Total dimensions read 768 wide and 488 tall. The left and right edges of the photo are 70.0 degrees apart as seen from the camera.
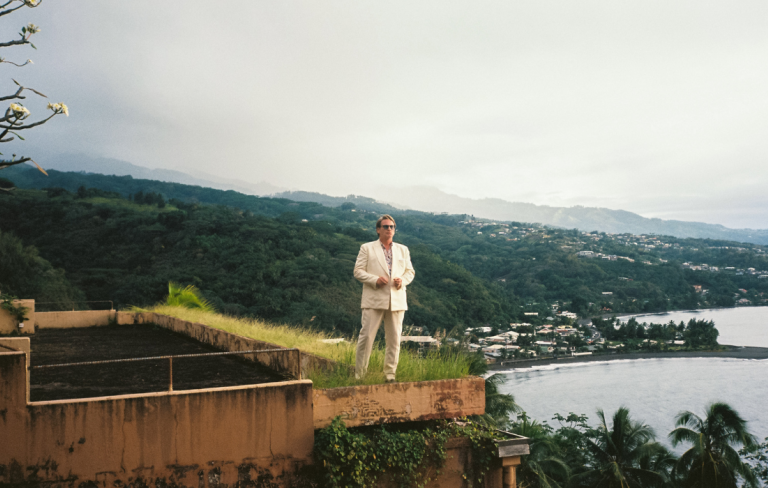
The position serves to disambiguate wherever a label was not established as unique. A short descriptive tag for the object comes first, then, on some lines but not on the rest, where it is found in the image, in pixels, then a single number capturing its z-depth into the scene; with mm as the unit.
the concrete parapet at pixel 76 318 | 14867
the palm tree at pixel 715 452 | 22516
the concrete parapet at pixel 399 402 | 5145
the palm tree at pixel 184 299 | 16016
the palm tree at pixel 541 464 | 19391
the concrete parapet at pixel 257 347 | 6379
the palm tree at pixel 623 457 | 21828
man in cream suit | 5387
